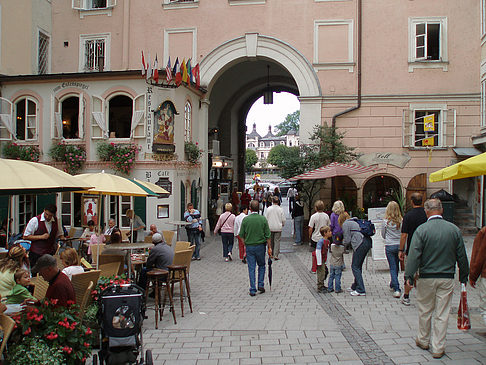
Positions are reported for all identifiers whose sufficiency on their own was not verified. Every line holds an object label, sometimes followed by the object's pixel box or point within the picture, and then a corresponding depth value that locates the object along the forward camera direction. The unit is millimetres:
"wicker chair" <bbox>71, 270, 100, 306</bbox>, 5941
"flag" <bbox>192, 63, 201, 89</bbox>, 16594
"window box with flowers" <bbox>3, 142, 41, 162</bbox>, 15688
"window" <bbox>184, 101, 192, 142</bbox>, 16711
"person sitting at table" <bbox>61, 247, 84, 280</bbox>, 6548
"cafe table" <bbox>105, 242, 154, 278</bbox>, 8070
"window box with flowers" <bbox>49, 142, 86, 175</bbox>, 15438
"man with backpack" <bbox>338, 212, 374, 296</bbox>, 8805
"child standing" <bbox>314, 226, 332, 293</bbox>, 9125
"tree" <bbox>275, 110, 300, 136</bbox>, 96000
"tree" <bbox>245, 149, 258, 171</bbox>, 98212
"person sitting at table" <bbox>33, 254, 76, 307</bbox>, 4988
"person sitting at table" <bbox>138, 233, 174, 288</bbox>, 7961
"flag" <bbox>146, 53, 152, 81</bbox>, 14105
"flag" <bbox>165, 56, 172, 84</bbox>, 14384
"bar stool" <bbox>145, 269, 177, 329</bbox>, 7246
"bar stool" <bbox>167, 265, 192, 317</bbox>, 7816
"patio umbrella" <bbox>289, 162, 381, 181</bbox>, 14461
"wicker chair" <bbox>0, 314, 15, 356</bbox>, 4293
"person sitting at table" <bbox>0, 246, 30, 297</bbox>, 5936
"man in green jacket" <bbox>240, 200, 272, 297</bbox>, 9070
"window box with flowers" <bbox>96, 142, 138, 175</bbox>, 15188
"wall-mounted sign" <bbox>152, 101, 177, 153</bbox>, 14984
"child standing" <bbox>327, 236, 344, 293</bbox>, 8922
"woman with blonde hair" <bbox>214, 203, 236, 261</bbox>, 13375
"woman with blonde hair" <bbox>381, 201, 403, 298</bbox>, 8758
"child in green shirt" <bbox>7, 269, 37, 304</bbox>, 5832
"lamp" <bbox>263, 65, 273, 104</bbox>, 22844
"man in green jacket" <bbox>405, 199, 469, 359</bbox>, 5691
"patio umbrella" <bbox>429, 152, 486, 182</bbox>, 7175
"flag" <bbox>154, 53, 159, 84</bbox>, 14227
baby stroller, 4988
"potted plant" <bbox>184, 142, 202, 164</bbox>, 16469
